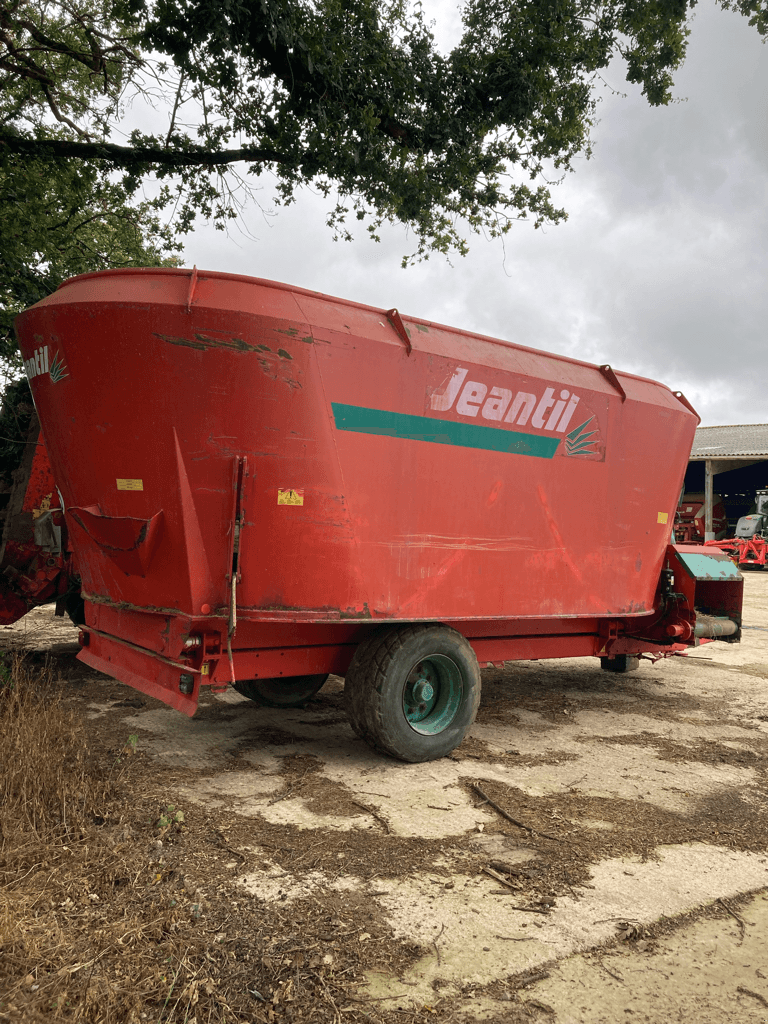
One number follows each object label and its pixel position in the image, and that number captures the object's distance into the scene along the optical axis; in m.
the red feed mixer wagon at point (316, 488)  3.78
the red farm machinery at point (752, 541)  22.09
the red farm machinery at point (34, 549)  6.30
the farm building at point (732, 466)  27.94
